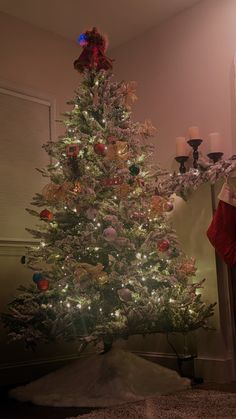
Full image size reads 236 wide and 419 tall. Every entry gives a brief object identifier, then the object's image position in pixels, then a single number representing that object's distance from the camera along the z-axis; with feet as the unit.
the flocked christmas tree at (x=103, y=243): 9.36
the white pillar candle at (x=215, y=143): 11.64
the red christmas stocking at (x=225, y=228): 10.43
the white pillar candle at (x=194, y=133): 12.07
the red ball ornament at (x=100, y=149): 9.91
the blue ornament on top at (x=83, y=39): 11.09
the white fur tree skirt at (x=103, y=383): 8.70
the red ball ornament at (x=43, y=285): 9.48
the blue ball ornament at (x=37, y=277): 9.59
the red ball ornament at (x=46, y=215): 9.96
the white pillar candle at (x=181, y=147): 12.34
